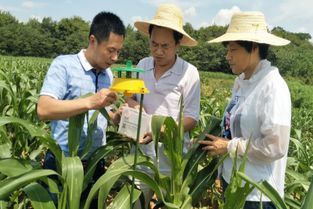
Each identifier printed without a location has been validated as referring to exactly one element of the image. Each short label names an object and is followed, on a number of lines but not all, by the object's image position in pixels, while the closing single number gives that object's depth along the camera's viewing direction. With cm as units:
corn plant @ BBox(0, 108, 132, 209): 135
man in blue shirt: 169
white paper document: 161
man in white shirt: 194
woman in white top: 154
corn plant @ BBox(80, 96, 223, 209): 149
